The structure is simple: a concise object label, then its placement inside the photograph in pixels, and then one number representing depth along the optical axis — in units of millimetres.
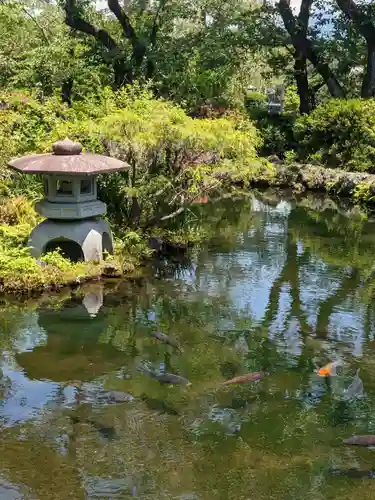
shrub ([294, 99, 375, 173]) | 22109
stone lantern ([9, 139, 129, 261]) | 10578
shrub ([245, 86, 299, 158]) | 26828
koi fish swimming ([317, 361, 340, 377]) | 7633
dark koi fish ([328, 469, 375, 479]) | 5711
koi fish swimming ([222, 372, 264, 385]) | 7211
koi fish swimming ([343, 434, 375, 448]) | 5641
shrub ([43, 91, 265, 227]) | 11508
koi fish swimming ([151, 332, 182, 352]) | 8477
